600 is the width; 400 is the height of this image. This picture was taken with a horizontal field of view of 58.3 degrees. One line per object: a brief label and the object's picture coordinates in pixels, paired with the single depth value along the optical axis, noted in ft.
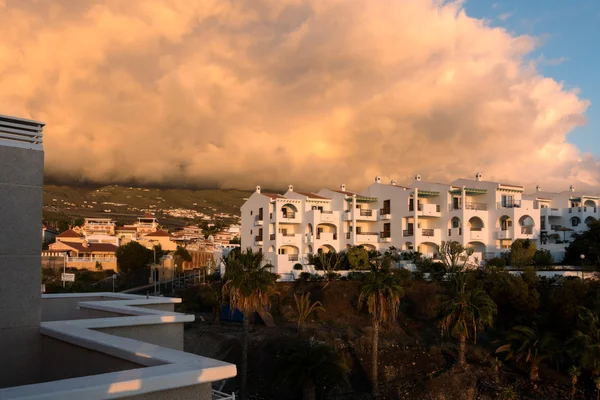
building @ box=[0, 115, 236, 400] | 20.43
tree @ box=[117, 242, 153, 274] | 248.93
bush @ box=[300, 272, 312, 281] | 164.45
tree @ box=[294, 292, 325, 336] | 122.93
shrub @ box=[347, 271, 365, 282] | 156.56
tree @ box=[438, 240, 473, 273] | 159.12
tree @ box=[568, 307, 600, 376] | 91.56
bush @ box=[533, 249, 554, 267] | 161.97
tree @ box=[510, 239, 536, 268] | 156.25
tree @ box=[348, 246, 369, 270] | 169.99
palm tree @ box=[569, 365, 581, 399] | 92.63
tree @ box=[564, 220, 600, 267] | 157.99
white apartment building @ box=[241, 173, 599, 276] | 181.57
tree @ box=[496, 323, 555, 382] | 100.99
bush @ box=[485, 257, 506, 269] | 156.39
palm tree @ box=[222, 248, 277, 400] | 95.76
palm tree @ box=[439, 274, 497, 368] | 100.83
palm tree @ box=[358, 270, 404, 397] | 100.48
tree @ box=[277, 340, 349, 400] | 85.56
